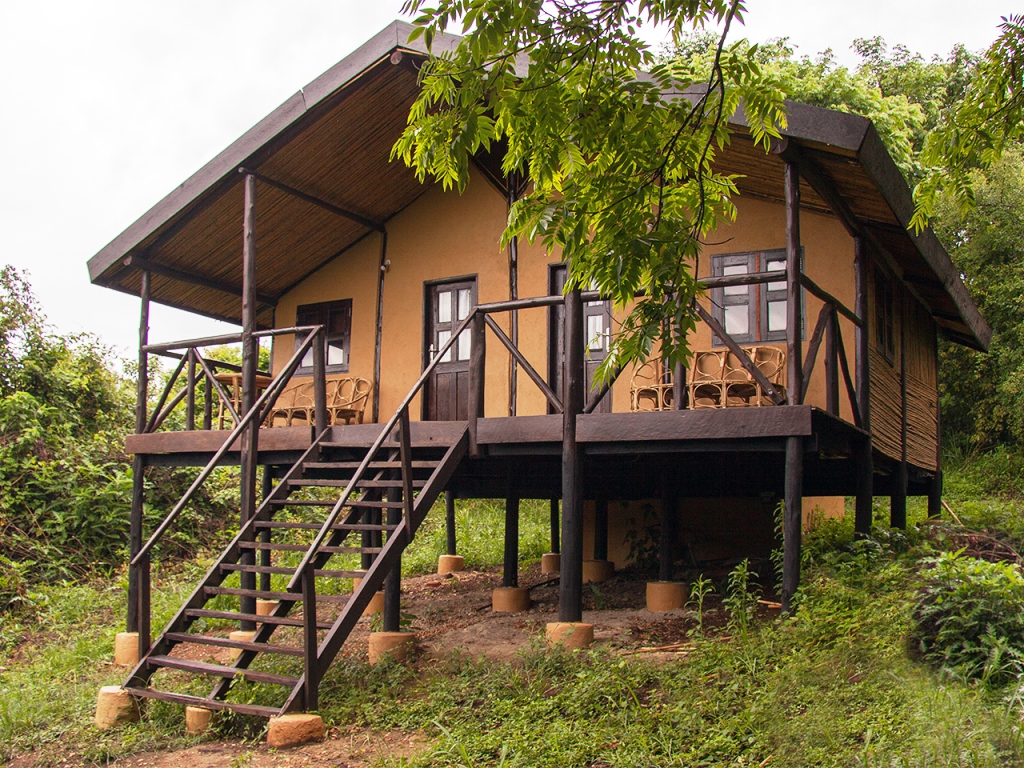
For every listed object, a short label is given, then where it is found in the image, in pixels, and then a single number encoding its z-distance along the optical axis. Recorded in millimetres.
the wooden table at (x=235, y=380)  11625
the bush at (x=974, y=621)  5402
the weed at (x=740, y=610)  6871
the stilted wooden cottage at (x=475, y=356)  7516
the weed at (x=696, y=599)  9738
